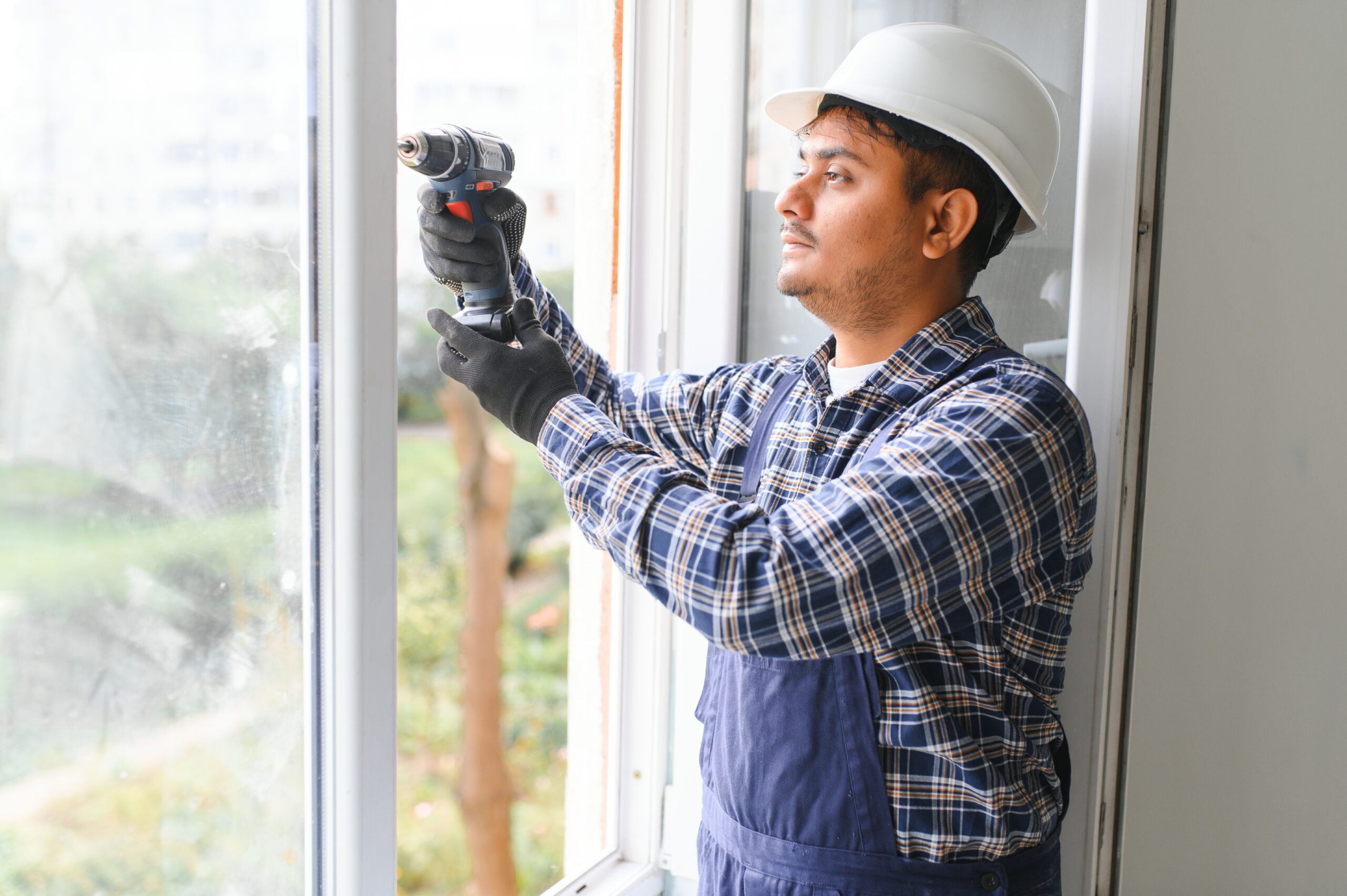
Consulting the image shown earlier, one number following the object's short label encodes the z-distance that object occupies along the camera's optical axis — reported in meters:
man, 0.93
